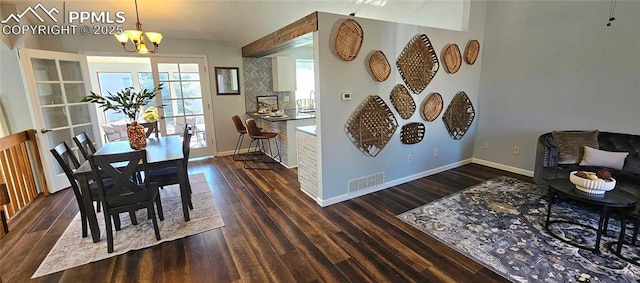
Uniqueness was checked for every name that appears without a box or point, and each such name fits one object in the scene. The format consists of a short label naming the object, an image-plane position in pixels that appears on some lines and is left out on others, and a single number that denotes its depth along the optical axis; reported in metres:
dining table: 2.29
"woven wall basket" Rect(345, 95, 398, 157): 3.23
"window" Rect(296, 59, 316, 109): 6.37
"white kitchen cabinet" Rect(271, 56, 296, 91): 5.58
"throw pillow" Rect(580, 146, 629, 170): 2.96
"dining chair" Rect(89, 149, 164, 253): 2.14
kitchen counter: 4.54
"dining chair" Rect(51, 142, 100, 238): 2.29
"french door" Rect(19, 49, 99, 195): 3.44
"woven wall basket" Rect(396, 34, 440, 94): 3.47
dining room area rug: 2.25
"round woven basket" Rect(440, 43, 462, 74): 3.86
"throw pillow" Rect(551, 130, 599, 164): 3.19
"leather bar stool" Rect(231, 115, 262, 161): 4.93
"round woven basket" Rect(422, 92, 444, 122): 3.84
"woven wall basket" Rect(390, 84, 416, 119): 3.49
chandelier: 2.75
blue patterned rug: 1.99
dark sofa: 2.94
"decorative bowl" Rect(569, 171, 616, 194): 2.22
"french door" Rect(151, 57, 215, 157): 4.90
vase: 2.88
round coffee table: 2.12
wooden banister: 3.05
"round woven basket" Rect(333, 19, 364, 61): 2.90
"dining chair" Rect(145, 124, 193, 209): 2.81
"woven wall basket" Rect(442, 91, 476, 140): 4.17
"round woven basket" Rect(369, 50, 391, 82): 3.18
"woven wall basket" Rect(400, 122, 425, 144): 3.70
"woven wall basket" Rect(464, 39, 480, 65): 4.14
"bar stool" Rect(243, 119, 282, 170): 4.49
